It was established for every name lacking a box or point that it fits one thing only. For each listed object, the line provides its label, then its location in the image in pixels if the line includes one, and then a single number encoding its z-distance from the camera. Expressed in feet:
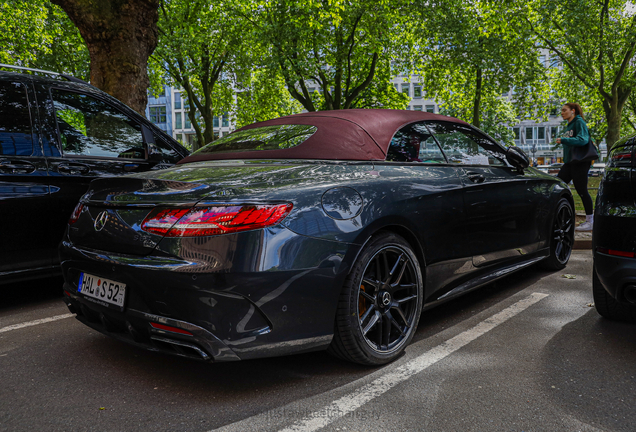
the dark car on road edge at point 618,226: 9.70
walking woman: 25.90
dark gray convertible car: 7.67
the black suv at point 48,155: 12.70
